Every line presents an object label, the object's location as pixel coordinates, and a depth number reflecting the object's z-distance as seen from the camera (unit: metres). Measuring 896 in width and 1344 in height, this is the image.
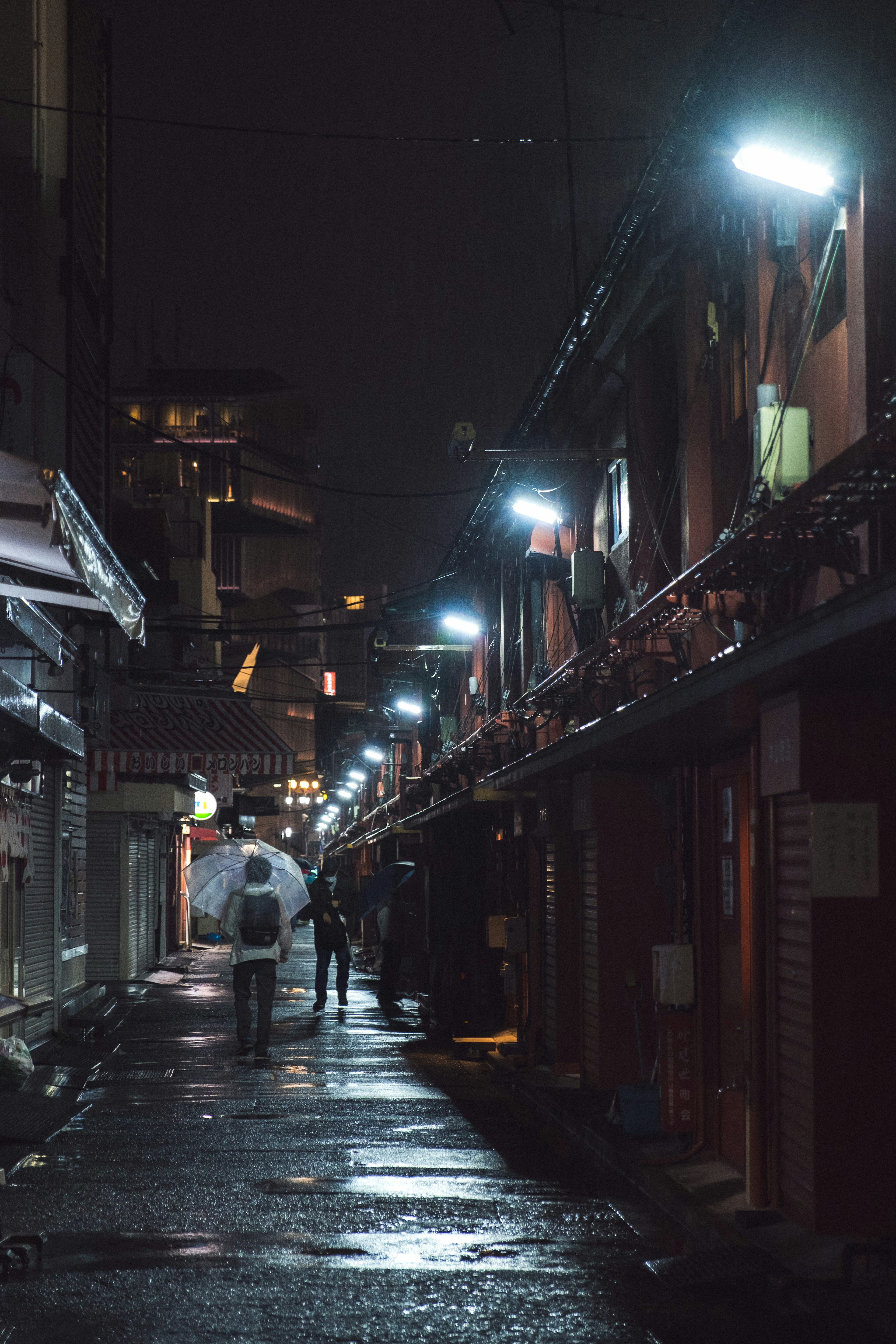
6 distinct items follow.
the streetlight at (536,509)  19.38
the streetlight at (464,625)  28.75
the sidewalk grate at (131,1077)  15.95
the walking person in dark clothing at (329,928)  24.42
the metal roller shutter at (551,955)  16.31
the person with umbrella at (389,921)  24.42
